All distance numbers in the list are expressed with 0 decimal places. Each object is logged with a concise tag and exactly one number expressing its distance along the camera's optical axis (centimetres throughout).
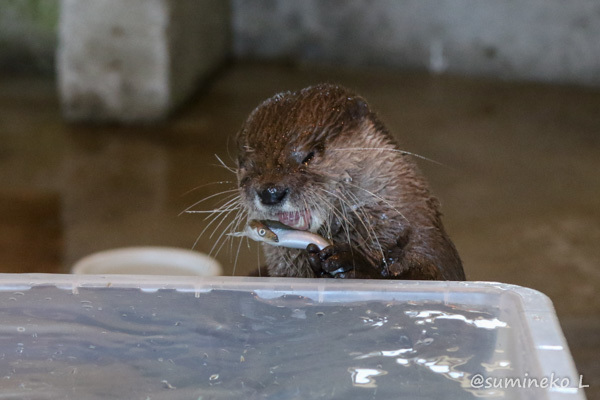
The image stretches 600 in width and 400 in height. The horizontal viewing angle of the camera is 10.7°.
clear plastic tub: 245
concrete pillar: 549
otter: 261
